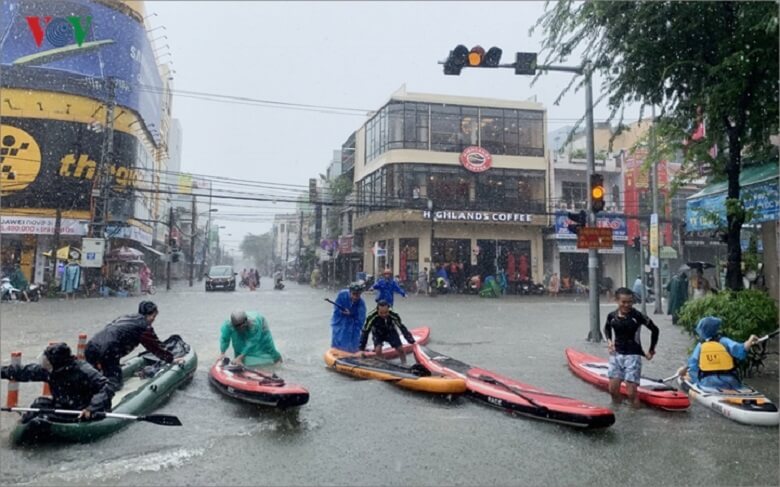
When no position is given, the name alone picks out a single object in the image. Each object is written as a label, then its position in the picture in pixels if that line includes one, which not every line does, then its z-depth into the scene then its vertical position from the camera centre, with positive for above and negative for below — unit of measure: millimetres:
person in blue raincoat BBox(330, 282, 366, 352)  9680 -836
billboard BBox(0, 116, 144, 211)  29078 +5734
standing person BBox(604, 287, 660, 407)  6910 -866
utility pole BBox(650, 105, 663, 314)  18312 +312
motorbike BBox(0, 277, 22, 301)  22297 -964
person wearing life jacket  6883 -1054
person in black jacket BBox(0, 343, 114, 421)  5242 -1092
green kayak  5242 -1475
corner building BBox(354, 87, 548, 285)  30531 +5131
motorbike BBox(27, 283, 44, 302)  22922 -974
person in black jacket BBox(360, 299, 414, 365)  9133 -928
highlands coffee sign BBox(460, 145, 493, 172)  32844 +6848
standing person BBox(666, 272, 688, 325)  16047 -435
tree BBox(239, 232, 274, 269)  91688 +4068
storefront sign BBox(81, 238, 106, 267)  23922 +769
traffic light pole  12133 +80
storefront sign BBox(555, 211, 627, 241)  34344 +3140
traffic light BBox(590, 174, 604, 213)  11539 +1696
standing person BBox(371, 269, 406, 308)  11070 -310
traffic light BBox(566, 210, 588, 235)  11703 +1140
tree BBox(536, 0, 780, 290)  8492 +3420
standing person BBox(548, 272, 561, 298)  32438 -819
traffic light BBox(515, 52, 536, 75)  9430 +3650
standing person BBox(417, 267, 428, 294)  27391 -552
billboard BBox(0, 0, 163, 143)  29297 +12137
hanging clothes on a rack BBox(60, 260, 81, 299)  24672 -487
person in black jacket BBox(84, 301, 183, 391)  6449 -863
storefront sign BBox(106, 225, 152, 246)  27814 +2141
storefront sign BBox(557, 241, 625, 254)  34844 +1668
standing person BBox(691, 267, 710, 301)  13430 -262
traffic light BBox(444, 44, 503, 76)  8570 +3379
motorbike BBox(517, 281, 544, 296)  32669 -901
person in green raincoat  8375 -1094
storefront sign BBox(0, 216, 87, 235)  28406 +2306
